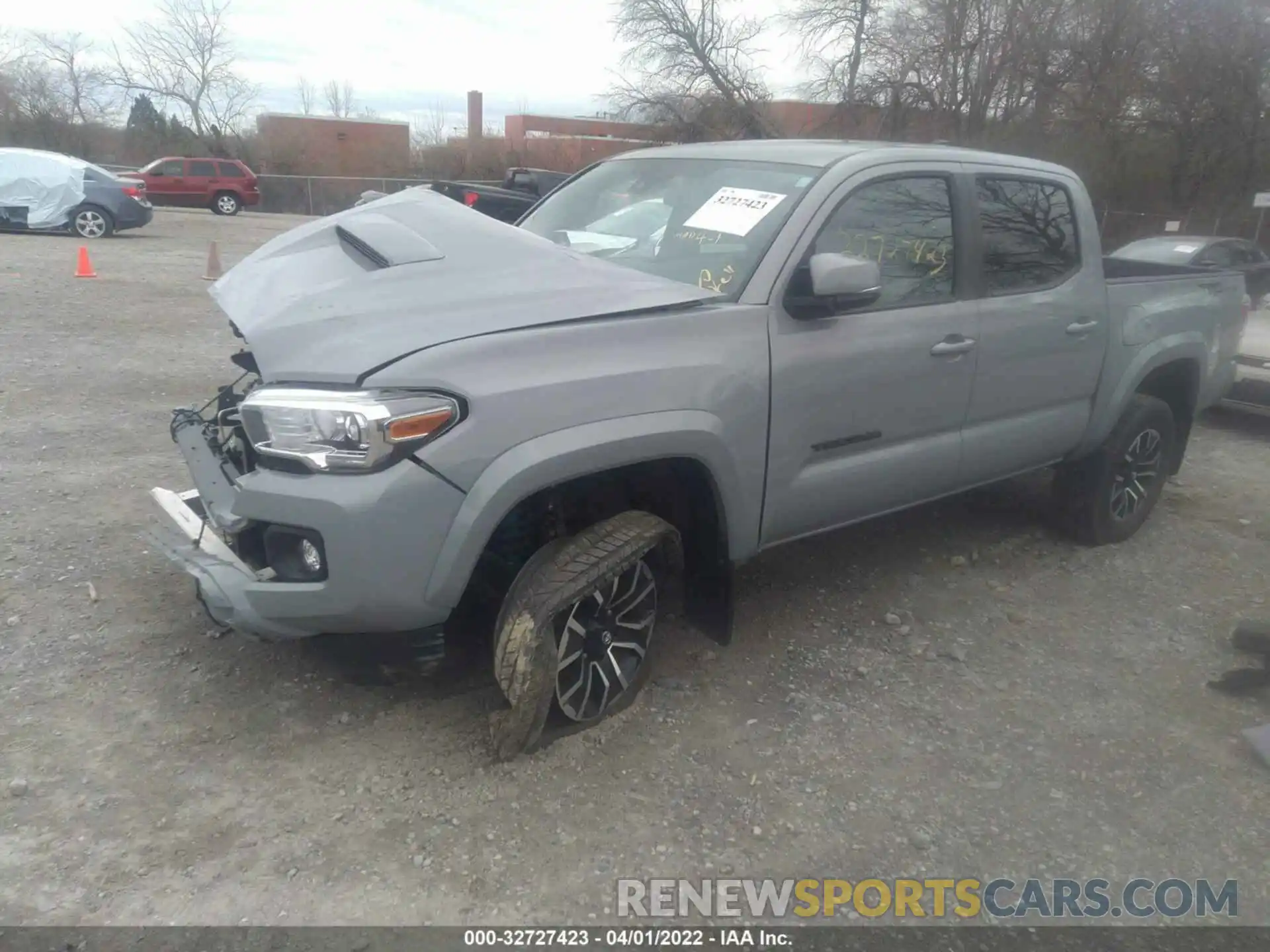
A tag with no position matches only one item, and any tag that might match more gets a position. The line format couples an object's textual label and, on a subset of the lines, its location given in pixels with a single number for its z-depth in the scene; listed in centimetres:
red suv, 2717
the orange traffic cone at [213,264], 1326
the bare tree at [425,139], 4319
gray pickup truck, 259
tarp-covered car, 1692
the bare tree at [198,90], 4806
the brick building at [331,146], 3784
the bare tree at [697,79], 2994
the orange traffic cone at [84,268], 1230
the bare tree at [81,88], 4262
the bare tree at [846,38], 2655
